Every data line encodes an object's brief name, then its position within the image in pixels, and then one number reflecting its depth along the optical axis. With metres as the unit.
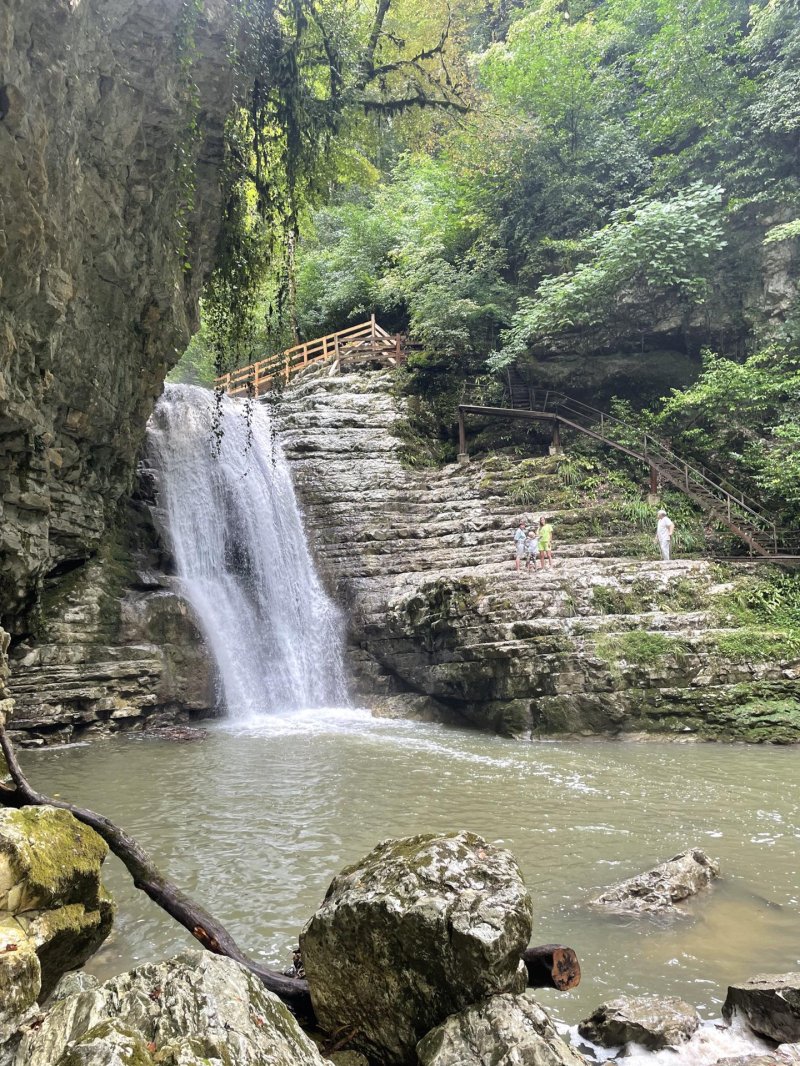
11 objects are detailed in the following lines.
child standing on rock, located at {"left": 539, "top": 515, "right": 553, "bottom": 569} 13.62
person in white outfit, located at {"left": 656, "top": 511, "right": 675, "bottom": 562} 13.69
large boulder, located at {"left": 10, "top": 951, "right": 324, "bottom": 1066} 1.77
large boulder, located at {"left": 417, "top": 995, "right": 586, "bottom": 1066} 2.36
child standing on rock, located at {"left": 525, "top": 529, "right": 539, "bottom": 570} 13.50
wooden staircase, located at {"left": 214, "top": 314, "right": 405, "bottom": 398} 22.92
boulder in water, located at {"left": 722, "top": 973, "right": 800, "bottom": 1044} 3.00
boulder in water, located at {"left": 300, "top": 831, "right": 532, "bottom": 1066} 2.61
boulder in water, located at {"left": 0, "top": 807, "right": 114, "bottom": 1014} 2.46
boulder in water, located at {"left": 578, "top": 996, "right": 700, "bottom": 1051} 3.01
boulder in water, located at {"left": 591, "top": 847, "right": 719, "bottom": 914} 4.46
